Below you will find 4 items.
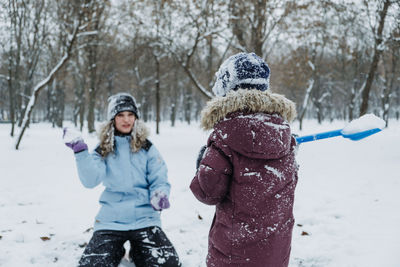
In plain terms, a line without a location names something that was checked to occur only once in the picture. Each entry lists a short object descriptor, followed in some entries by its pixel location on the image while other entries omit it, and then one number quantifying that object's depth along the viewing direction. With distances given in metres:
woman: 2.27
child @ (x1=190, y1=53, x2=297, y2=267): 1.42
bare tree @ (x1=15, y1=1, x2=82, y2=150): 7.77
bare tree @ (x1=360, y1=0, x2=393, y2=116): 7.62
